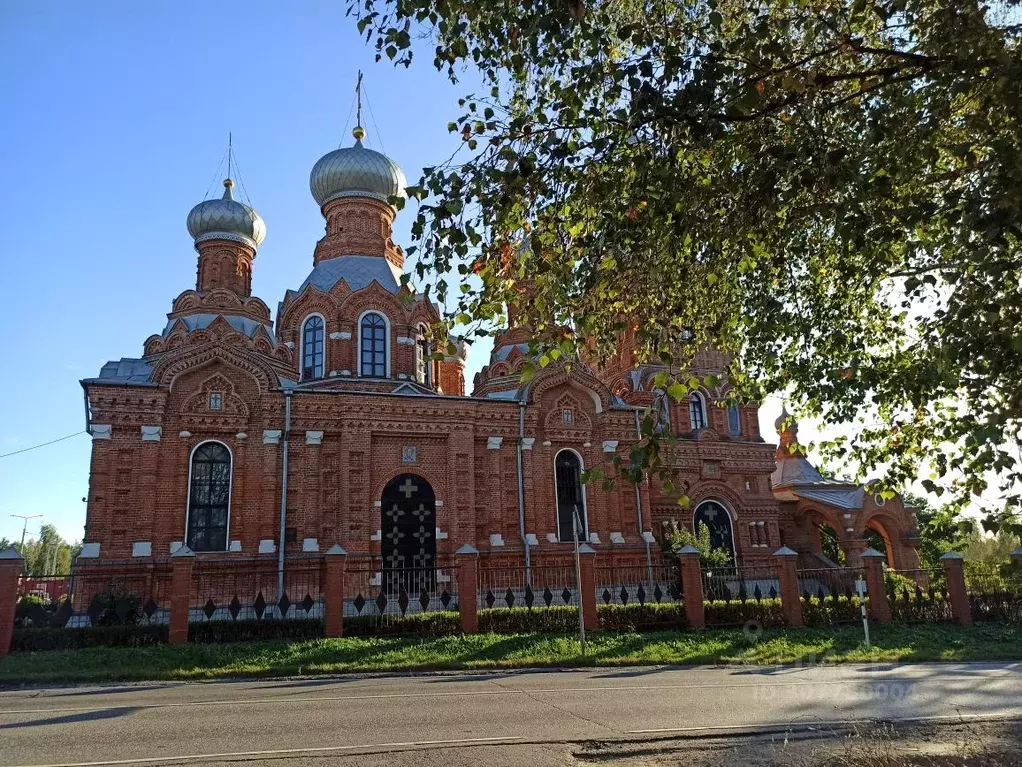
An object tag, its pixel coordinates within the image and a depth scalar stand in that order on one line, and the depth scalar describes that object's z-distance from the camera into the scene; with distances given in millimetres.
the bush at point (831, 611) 16438
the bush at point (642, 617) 15242
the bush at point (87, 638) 13234
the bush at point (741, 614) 16031
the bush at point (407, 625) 14539
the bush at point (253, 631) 13914
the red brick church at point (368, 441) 18625
